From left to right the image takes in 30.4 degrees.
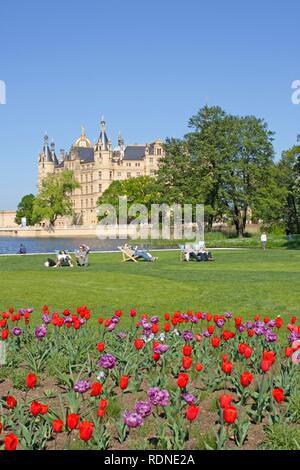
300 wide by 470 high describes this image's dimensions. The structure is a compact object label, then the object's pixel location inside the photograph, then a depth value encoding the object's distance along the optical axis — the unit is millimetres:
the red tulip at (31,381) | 4789
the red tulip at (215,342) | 6134
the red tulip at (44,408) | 4184
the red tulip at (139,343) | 6031
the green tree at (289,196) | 60938
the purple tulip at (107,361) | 5605
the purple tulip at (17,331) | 7160
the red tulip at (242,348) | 5762
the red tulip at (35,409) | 4191
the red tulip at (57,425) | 3789
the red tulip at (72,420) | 3853
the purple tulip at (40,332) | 7025
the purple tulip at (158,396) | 4617
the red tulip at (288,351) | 5996
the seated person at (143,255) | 26984
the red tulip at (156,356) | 5660
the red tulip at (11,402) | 4608
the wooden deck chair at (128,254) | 26367
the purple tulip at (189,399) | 4730
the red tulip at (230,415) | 3887
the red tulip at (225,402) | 4172
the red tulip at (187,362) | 5230
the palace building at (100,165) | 136438
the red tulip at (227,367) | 5286
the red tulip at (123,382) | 4766
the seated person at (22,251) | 34331
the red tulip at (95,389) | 4551
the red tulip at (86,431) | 3646
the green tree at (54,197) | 107375
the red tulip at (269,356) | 5320
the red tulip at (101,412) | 4219
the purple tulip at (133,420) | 4088
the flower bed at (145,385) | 4672
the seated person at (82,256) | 23875
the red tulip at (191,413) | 3949
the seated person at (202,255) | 26433
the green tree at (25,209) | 145275
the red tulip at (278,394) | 4504
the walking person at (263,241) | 37938
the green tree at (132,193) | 87050
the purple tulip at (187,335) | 7062
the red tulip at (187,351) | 5641
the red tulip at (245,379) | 4848
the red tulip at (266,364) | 5258
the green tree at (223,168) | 53438
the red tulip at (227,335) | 6523
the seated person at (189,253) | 26609
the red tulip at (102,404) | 4312
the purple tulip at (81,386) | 4820
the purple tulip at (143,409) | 4316
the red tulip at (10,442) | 3475
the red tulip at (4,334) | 6498
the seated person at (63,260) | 23719
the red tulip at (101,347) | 6031
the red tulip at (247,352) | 5675
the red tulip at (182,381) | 4637
